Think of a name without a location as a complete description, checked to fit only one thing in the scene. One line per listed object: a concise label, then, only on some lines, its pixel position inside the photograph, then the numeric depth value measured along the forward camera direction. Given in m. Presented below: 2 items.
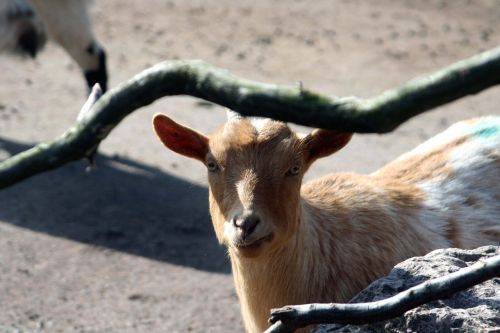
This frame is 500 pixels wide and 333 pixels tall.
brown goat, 8.52
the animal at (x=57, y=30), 18.11
